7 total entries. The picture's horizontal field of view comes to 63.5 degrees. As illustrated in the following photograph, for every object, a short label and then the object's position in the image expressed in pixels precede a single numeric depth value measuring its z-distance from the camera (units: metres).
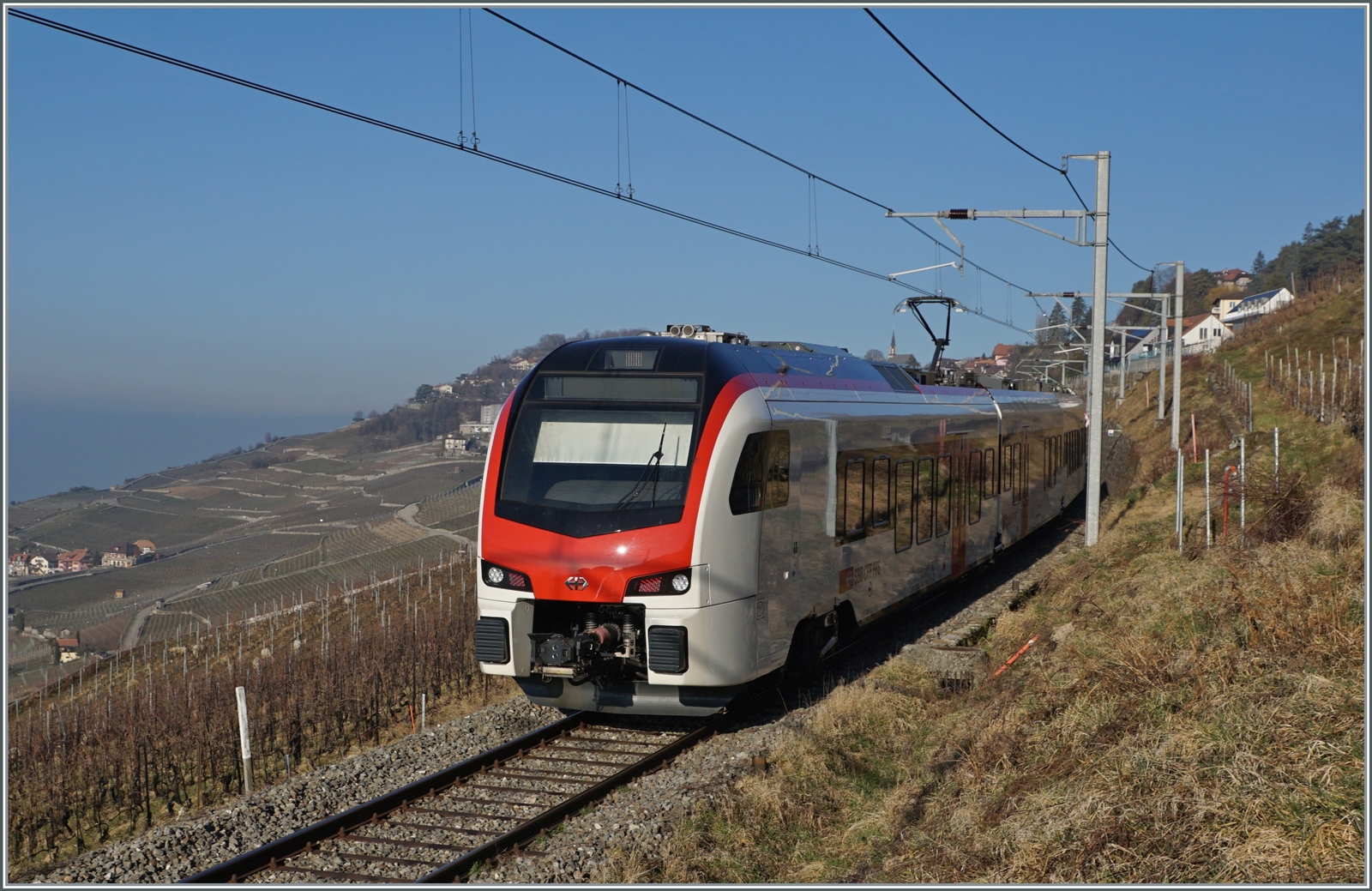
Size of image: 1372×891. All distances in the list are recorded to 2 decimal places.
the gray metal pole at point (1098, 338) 19.34
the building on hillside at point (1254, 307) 97.41
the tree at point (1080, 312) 148.94
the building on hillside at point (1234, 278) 156.25
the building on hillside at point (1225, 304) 115.12
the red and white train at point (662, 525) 9.54
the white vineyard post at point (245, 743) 10.44
